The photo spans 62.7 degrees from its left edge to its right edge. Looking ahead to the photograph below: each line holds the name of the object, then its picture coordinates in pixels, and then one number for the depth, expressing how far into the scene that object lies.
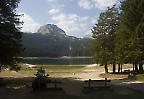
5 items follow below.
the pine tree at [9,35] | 11.10
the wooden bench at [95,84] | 10.12
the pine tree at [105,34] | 20.74
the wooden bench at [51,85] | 10.13
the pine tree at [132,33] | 15.60
